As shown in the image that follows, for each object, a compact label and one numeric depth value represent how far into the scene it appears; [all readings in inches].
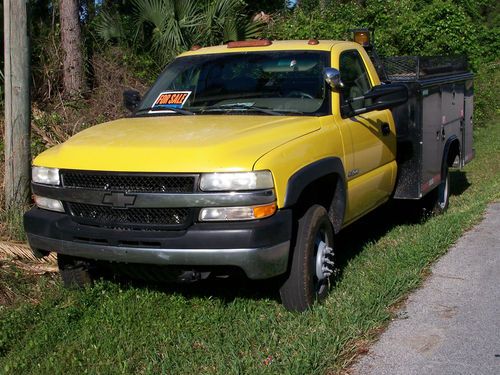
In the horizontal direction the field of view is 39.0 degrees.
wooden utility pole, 261.6
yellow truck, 170.1
